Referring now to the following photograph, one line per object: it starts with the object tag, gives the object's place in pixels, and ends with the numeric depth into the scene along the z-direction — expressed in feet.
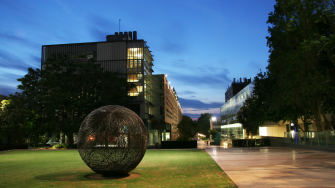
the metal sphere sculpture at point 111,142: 33.14
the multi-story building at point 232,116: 200.93
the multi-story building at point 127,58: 167.43
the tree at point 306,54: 67.90
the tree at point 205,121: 578.66
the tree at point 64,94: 110.93
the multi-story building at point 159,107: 196.83
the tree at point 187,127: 234.15
